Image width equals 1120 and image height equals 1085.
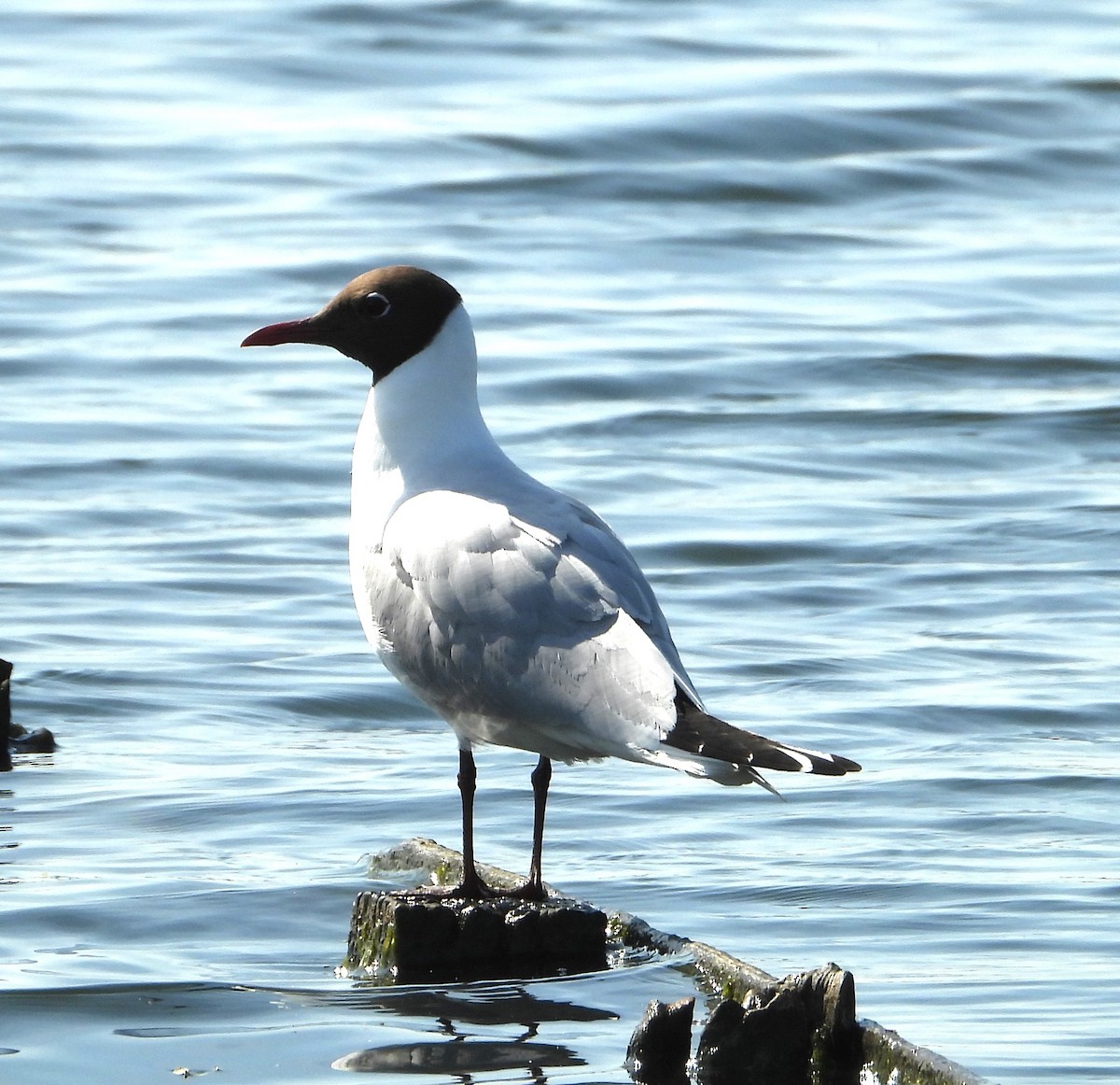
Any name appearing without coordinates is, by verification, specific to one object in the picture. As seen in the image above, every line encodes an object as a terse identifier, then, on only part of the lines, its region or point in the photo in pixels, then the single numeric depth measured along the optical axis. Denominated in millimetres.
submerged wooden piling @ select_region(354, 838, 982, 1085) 9711
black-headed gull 11320
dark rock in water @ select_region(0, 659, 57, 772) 17344
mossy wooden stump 11555
